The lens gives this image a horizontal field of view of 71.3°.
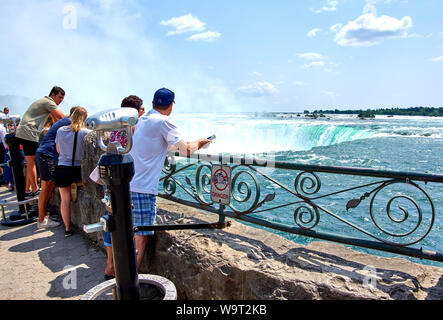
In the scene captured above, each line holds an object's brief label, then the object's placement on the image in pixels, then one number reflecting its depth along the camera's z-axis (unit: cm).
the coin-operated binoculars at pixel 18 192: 491
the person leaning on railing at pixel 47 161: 443
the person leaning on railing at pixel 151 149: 246
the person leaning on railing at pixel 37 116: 511
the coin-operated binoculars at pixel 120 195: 160
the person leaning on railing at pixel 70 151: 399
